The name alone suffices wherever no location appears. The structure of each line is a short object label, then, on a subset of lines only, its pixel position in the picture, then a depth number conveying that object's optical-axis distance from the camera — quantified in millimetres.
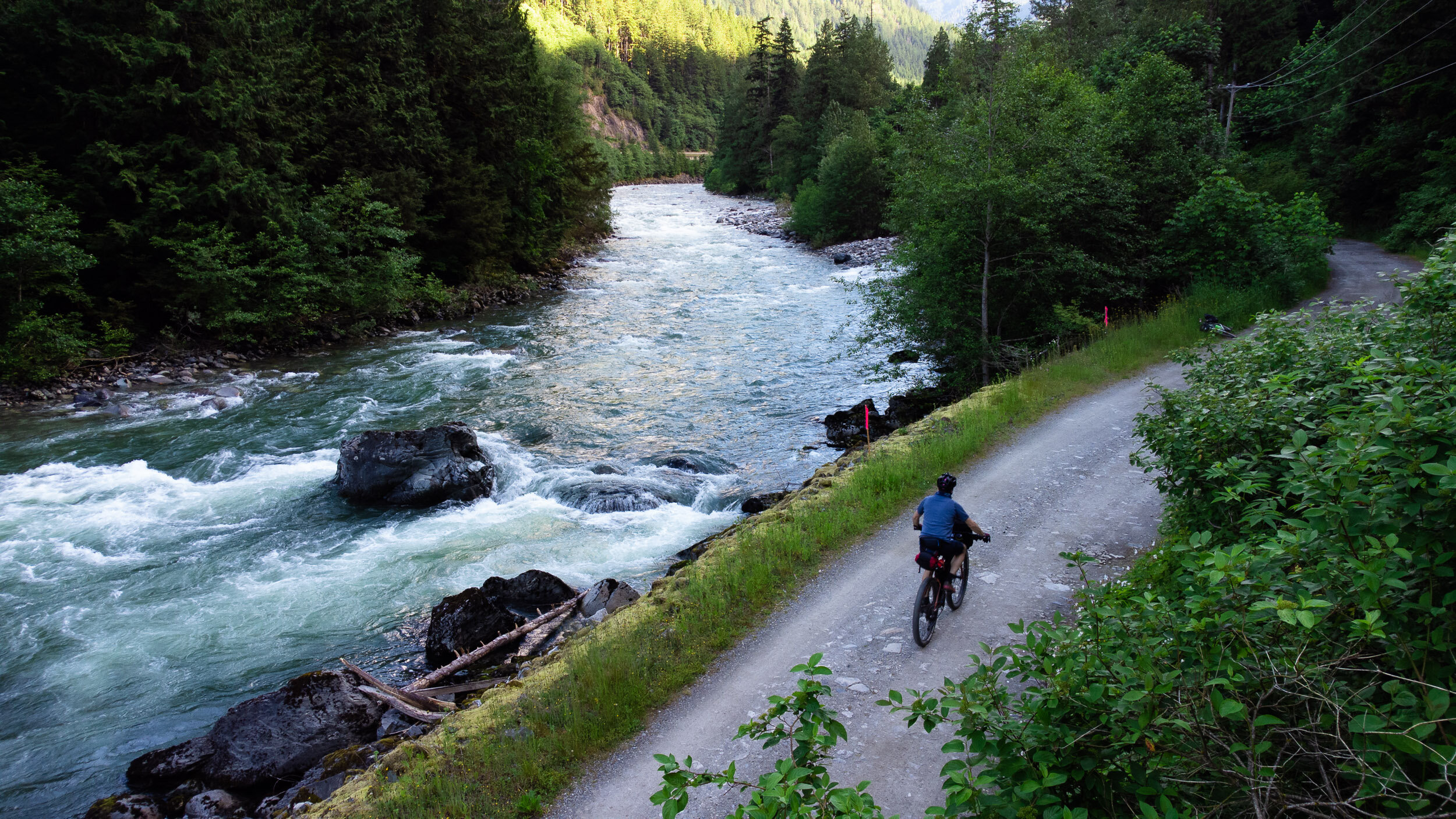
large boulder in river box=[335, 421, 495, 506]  14867
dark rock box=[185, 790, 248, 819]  7438
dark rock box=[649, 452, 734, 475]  16391
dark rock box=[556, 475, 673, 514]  14555
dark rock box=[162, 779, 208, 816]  7535
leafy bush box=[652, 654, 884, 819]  3342
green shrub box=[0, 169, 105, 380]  18750
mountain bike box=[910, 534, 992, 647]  7258
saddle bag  7375
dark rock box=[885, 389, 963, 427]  18750
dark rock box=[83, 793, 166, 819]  7371
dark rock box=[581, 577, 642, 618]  10141
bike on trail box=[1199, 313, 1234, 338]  16522
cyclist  7523
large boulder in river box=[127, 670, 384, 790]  7934
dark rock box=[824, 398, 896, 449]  17625
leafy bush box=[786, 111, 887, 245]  47531
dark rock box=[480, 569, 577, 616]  11133
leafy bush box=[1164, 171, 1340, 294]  20062
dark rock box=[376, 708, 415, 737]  8320
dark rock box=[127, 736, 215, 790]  7938
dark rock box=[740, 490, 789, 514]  13938
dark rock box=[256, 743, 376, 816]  7348
